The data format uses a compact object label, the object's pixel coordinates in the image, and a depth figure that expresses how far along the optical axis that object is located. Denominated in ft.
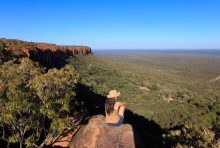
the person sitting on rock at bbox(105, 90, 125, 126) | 19.61
